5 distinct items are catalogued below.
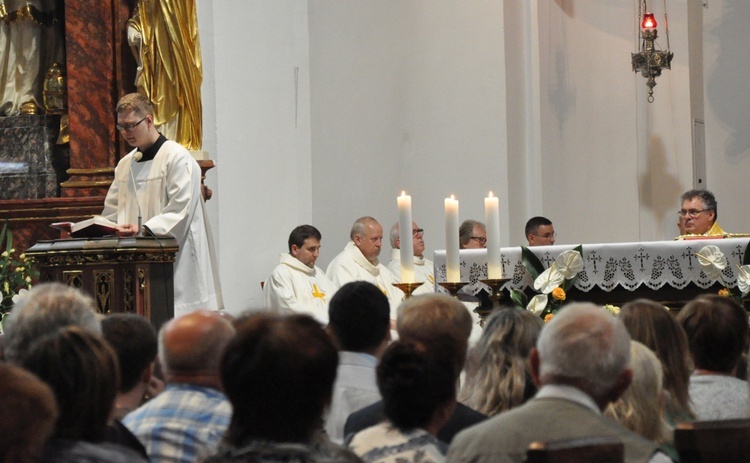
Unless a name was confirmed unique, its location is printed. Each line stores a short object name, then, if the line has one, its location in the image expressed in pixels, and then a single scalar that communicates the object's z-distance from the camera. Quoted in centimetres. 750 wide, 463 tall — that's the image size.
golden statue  1587
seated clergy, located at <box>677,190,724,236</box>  1583
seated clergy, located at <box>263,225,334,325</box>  1740
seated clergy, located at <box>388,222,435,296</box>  1883
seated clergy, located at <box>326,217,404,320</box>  1841
